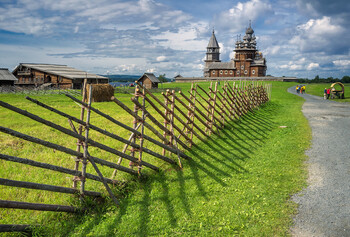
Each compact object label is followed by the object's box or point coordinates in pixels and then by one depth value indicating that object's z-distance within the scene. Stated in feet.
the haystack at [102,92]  74.49
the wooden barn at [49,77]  148.56
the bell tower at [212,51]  347.69
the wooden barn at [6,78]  134.18
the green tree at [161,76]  500.74
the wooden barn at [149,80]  168.55
